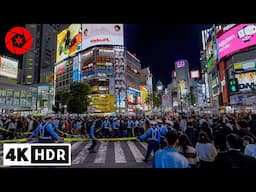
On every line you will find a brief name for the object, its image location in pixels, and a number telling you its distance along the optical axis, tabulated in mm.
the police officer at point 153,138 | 5738
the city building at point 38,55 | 104375
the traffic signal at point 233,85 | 14812
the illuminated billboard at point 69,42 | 63238
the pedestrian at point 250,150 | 2984
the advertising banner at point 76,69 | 61906
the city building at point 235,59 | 31594
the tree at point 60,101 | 40319
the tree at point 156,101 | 68025
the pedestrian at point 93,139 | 7361
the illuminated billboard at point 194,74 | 69488
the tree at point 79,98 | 32656
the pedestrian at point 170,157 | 2178
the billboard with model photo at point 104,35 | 58000
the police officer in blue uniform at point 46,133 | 5145
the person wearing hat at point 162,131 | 5875
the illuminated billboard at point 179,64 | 94438
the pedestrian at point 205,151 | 2965
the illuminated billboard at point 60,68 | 69825
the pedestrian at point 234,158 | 2246
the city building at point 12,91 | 34062
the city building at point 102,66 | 56562
